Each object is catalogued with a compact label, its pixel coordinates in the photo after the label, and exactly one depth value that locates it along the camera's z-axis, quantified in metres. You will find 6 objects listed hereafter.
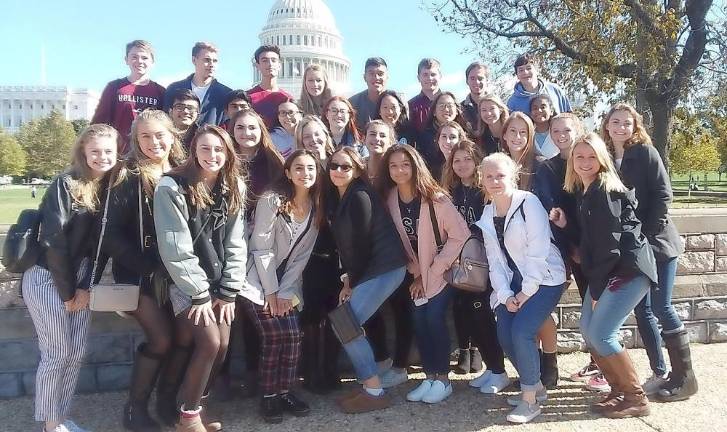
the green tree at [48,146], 58.28
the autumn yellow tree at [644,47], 10.88
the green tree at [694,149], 13.16
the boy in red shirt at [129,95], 5.09
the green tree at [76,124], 68.94
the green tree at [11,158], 57.91
